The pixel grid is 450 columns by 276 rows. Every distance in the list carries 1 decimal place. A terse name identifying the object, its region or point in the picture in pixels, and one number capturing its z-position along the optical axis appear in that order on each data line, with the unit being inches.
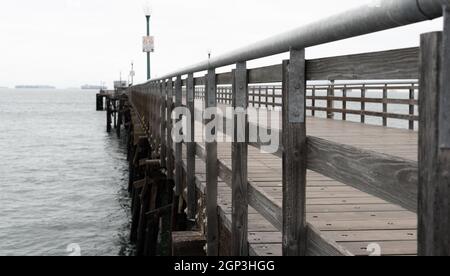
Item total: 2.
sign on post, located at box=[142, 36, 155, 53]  1155.9
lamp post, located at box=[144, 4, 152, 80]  1104.7
